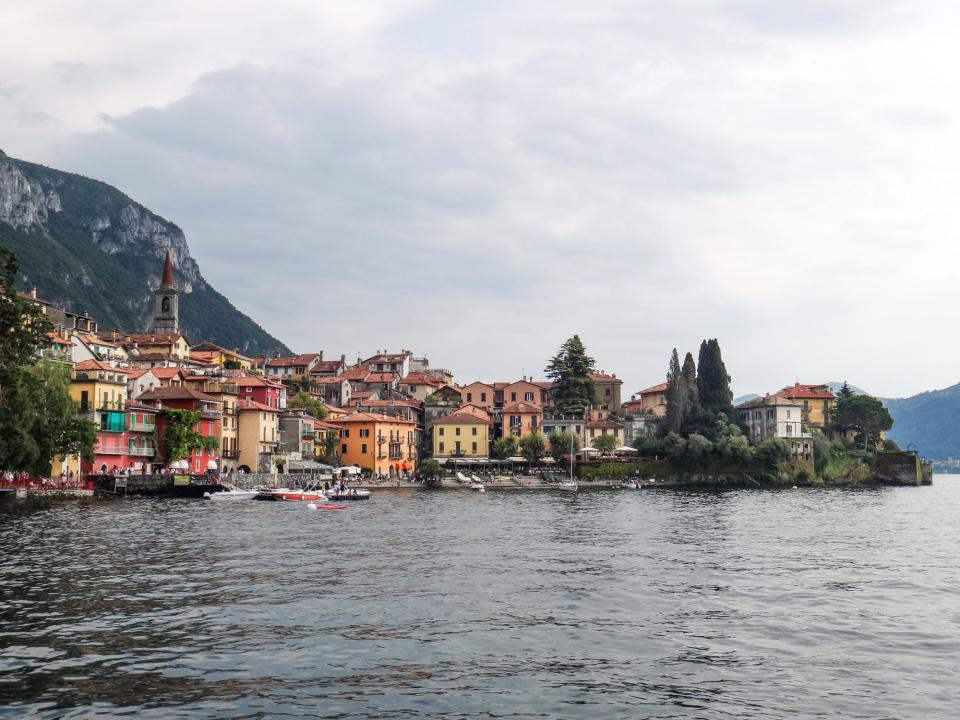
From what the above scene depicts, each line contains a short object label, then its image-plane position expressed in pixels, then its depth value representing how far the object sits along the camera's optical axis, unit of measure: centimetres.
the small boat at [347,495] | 9106
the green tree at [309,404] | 13325
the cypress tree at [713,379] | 14550
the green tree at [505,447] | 14388
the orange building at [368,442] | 13562
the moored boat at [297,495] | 8906
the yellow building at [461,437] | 15050
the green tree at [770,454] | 13725
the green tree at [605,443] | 14250
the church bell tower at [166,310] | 18762
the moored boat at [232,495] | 8788
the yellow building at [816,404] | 16912
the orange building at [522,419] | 15562
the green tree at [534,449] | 14312
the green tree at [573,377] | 15575
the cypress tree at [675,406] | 14112
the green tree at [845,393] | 16850
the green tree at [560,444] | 14225
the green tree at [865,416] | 16188
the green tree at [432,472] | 12950
